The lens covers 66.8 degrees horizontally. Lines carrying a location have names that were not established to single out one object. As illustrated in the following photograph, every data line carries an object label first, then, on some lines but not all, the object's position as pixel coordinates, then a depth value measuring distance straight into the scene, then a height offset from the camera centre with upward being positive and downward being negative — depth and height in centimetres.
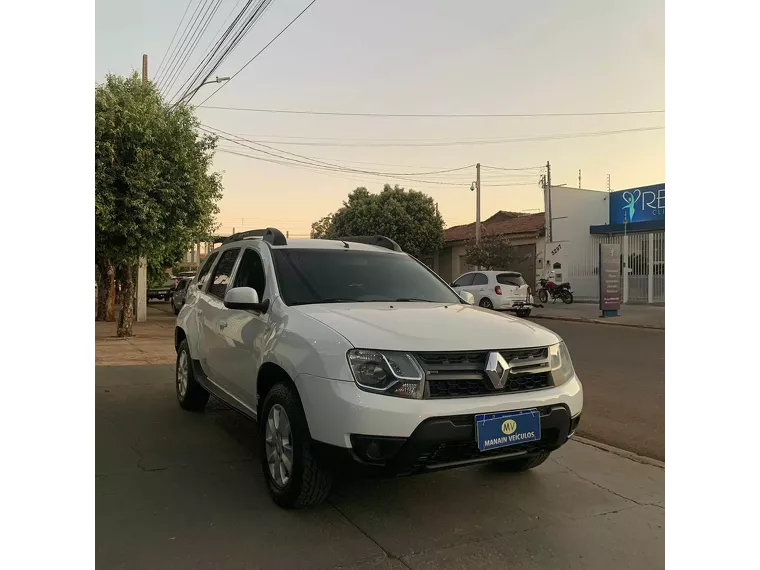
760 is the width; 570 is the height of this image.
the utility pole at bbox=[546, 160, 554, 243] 2562 +368
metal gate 2308 +71
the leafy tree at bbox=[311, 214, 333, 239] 5506 +613
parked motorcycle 2367 -22
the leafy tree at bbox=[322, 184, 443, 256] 3219 +387
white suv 296 -53
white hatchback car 1833 -8
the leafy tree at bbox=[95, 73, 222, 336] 1133 +226
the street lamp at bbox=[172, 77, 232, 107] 1361 +481
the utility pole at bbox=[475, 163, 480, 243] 2719 +397
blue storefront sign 2365 +355
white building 2455 +247
